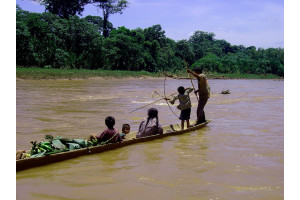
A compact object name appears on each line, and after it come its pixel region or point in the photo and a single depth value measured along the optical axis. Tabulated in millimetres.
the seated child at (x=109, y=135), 5113
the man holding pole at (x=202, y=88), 7379
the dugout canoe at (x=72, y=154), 4051
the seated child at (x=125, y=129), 6070
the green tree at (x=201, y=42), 54188
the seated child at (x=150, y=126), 6086
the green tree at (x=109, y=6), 40156
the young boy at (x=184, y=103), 7207
